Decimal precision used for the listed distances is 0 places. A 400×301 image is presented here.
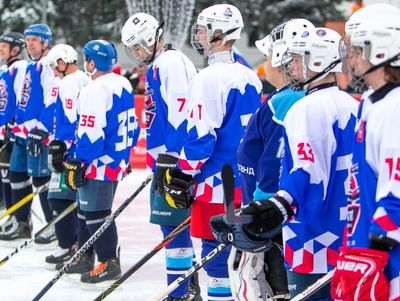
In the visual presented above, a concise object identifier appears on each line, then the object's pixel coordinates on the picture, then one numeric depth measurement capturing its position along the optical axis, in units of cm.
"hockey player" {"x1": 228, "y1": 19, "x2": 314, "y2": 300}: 637
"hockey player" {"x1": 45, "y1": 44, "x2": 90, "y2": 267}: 1131
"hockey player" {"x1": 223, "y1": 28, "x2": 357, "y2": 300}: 568
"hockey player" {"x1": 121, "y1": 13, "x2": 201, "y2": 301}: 893
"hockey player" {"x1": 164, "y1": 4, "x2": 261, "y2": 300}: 779
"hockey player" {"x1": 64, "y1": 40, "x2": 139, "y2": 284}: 1009
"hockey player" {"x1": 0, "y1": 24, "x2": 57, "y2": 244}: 1264
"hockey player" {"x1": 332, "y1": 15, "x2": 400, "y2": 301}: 463
